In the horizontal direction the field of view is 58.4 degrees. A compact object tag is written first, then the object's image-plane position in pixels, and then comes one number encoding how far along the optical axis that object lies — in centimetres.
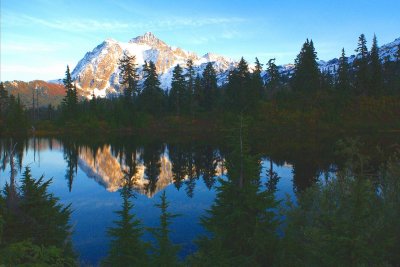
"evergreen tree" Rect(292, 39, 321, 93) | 8981
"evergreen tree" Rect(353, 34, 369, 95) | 8812
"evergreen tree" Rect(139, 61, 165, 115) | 9712
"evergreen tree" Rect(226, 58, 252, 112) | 9092
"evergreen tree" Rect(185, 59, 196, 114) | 9744
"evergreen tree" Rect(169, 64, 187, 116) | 9694
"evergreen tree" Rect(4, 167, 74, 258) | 1285
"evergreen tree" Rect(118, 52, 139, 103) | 10131
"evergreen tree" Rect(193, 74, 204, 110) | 10094
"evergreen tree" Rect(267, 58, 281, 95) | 10219
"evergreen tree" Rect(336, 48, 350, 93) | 9038
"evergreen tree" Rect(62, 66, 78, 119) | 9850
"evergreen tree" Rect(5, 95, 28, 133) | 8856
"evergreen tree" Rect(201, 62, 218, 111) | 10025
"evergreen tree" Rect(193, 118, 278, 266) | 1339
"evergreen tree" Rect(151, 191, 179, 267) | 1083
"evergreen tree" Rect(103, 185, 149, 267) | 1176
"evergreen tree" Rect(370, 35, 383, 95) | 8681
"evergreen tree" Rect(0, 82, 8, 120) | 10231
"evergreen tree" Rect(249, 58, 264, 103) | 8896
